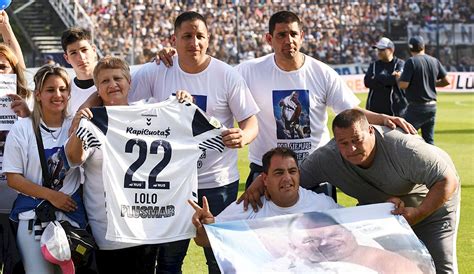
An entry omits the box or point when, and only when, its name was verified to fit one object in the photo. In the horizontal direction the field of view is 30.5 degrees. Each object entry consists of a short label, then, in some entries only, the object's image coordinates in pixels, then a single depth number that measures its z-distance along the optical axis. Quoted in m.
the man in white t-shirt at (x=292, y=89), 7.26
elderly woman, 6.30
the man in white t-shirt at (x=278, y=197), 6.23
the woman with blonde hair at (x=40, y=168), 6.12
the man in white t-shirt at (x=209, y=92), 6.72
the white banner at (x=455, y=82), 37.03
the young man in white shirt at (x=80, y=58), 7.67
